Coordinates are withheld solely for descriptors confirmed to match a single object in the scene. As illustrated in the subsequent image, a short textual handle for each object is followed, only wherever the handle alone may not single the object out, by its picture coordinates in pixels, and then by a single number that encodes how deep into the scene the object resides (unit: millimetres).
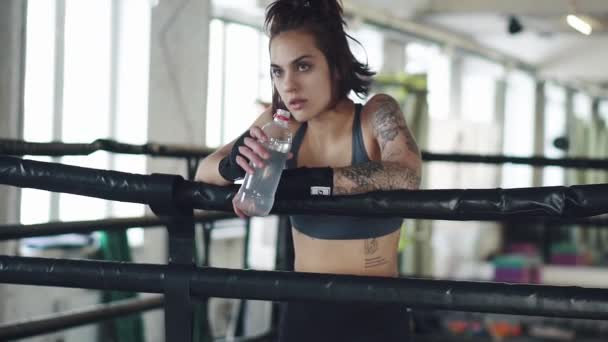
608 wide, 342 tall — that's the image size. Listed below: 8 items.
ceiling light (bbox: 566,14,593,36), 7199
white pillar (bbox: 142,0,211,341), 6183
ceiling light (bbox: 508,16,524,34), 9319
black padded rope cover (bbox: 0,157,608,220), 2530
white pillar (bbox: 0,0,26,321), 4701
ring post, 2590
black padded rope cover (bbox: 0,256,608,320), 2492
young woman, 3019
